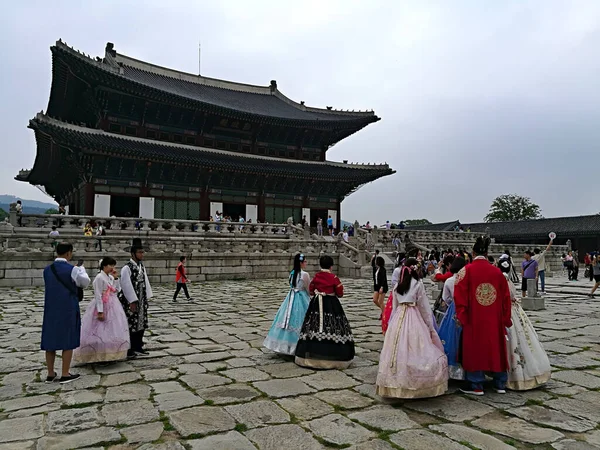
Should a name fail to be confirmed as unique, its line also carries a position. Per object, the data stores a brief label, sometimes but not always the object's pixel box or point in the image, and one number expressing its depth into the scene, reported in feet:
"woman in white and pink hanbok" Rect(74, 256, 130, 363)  18.16
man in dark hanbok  19.47
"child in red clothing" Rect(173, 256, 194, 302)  37.50
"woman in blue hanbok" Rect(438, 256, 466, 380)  15.42
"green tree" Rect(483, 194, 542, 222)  175.32
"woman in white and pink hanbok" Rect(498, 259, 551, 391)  15.10
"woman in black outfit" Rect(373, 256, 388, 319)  26.61
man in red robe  14.56
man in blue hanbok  15.93
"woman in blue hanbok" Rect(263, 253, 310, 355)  19.60
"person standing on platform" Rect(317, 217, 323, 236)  84.07
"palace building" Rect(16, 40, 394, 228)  74.02
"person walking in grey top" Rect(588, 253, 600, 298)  42.86
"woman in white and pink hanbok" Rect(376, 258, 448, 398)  13.87
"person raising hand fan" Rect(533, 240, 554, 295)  45.69
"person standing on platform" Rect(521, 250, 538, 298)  38.40
